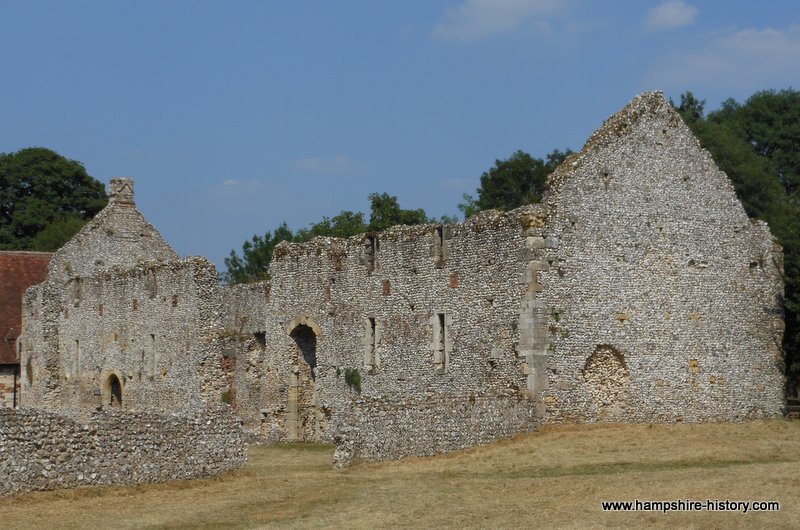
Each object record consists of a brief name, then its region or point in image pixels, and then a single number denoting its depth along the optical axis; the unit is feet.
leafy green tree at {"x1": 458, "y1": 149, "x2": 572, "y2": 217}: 214.69
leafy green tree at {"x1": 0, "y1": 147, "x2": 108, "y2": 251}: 238.89
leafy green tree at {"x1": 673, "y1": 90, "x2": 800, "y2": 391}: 114.32
